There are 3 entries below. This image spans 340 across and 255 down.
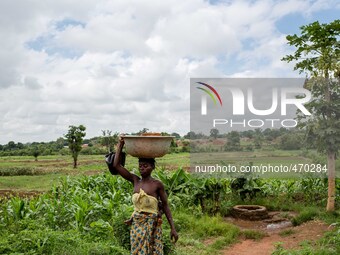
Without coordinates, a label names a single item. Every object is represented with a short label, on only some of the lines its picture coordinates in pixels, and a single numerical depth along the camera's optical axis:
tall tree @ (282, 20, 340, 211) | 8.85
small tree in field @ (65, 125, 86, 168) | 25.77
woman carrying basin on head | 4.21
